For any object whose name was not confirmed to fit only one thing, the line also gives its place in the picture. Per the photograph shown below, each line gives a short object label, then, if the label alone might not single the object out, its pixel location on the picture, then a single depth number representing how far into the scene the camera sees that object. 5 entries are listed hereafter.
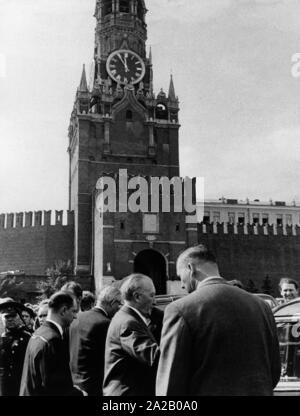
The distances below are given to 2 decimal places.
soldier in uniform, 5.68
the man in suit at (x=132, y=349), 3.74
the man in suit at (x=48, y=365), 4.45
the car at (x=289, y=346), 5.07
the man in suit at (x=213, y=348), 2.94
